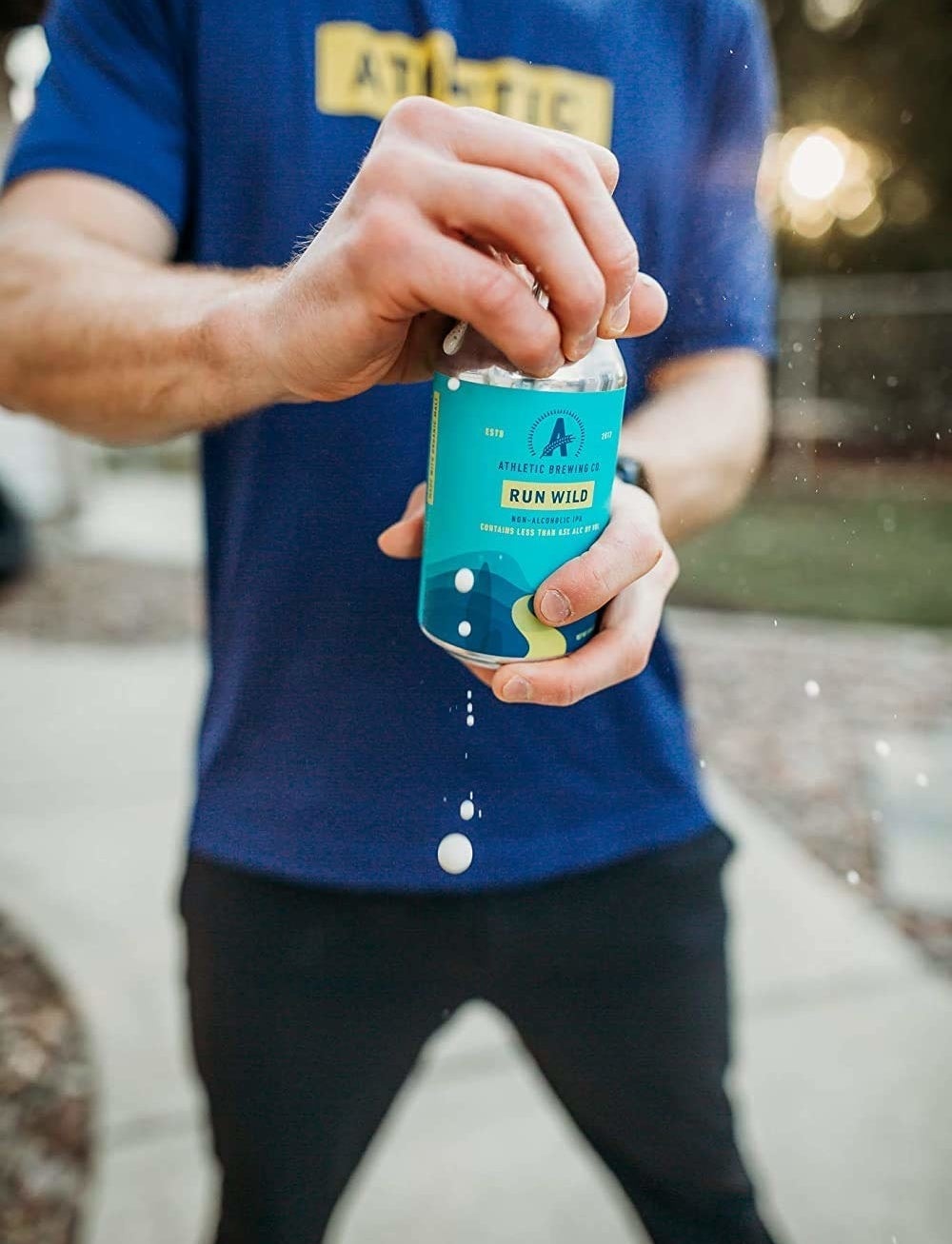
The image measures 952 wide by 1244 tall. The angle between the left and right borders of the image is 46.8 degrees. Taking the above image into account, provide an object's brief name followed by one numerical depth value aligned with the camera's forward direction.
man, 0.97
